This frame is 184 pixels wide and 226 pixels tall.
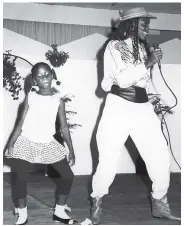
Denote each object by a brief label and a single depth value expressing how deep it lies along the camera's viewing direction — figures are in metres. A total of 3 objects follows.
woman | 2.78
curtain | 5.58
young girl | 2.69
